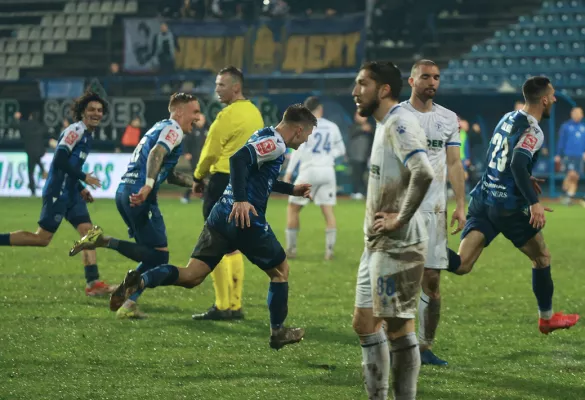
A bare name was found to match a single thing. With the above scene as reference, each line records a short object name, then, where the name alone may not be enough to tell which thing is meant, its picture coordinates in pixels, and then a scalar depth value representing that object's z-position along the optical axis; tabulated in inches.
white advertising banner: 2329.0
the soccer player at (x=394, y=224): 430.6
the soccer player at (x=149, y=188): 743.1
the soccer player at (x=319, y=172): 1227.9
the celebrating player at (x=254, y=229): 592.1
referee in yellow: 740.0
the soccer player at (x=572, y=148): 2237.9
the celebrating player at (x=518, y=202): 642.2
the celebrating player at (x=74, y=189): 866.8
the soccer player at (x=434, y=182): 597.9
